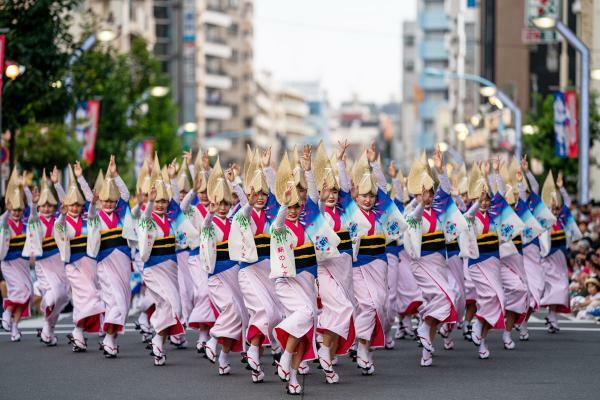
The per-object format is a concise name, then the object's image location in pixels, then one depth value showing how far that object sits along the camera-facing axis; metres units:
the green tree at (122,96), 34.83
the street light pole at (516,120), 44.22
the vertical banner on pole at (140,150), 45.30
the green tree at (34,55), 26.72
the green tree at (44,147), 34.53
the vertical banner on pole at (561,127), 34.97
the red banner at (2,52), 24.09
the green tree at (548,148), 44.44
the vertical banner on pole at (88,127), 34.19
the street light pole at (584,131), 31.89
